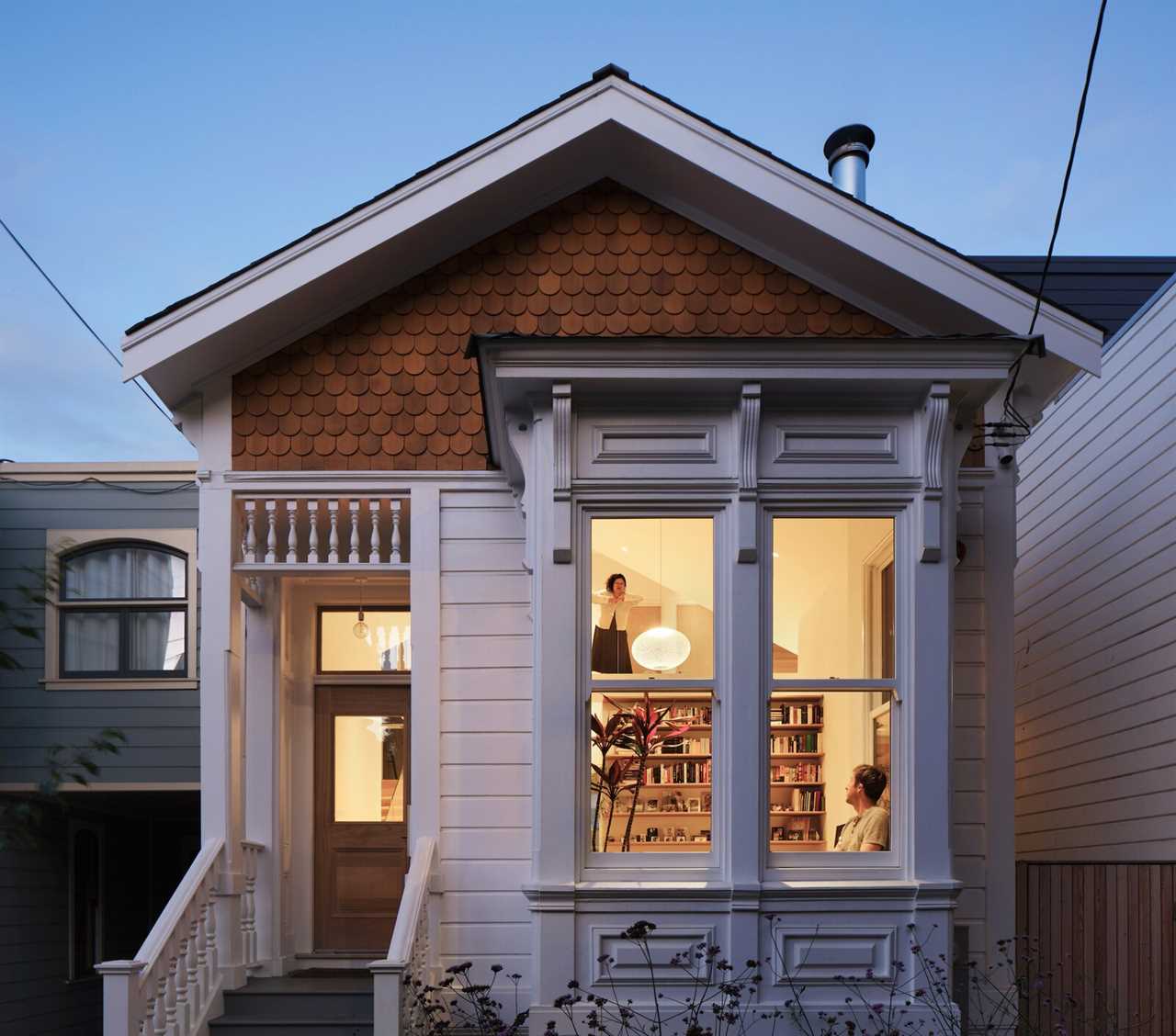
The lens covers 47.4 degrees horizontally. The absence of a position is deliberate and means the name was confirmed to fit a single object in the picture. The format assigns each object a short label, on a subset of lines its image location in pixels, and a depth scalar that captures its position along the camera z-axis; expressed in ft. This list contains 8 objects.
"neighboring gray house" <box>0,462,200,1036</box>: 39.73
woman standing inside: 20.48
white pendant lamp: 20.42
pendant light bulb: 29.53
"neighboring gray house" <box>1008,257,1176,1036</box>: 23.07
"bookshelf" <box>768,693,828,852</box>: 20.20
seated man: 20.15
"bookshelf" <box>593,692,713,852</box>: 20.13
